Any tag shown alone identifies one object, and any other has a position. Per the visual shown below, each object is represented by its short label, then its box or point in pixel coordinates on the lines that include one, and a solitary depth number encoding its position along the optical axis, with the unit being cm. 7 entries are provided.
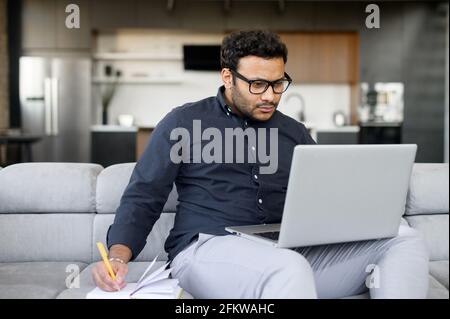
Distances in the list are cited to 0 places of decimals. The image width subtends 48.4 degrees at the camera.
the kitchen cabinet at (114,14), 610
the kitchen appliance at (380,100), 621
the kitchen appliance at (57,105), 603
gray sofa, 190
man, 129
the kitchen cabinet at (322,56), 624
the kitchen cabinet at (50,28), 611
